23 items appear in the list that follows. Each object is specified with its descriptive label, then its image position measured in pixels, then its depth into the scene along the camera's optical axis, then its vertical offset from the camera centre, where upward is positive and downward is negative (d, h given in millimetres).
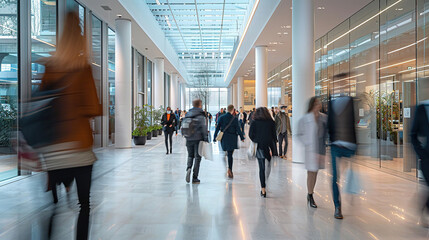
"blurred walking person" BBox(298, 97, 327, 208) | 5059 -310
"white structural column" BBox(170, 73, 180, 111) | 35344 +2892
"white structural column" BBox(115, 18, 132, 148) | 14859 +1387
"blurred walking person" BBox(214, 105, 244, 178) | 7836 -397
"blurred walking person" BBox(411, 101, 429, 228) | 3656 -236
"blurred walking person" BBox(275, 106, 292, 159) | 11156 -268
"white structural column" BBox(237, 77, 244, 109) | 35266 +2849
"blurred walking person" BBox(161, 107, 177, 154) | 12938 -280
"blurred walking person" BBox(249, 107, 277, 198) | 6102 -373
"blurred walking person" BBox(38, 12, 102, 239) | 2561 +55
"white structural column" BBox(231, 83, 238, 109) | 45500 +3179
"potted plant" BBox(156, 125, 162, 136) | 22847 -967
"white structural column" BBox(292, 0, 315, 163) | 10008 +1864
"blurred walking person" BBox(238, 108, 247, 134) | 25164 -43
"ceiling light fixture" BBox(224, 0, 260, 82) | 15343 +5186
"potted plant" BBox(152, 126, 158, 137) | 22247 -1106
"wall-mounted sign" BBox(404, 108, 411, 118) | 8241 +61
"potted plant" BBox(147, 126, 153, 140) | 19803 -1067
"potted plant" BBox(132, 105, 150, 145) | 16562 -719
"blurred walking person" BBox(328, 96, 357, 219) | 4621 -249
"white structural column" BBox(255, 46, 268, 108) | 18828 +2397
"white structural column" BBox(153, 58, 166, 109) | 25328 +2678
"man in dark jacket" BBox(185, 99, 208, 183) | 7238 -473
